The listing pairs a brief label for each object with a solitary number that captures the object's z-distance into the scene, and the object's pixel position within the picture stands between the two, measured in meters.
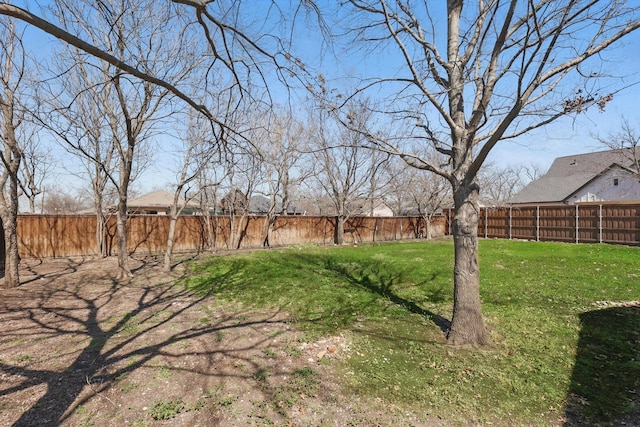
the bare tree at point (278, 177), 15.80
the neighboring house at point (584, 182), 22.19
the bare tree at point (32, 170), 10.88
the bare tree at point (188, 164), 9.02
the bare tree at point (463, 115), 3.52
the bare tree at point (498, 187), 25.97
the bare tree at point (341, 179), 16.05
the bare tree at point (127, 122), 6.71
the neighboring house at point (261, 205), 32.88
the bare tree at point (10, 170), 6.67
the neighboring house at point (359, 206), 17.31
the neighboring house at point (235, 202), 15.15
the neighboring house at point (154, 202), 26.18
